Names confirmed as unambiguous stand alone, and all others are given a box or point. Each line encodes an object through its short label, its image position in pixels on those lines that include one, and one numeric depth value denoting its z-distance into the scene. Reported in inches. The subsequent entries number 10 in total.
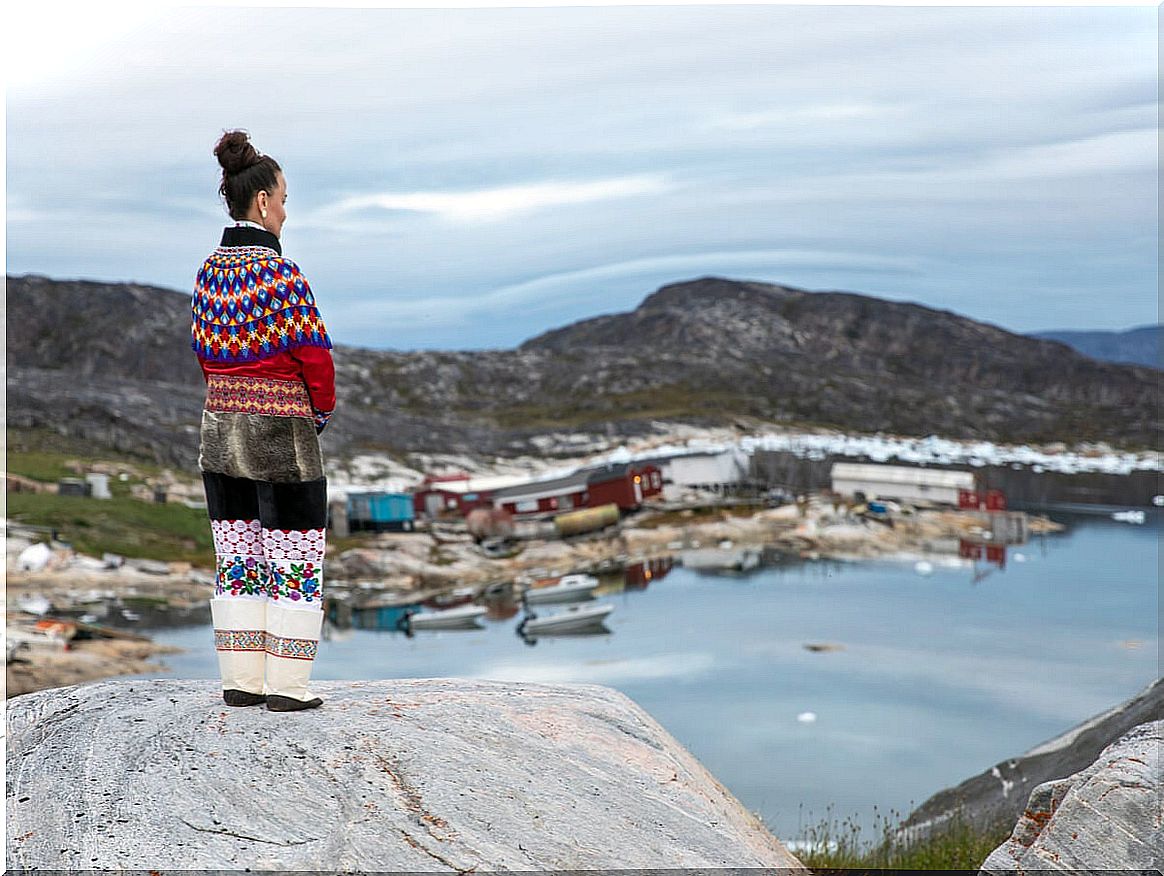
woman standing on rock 219.8
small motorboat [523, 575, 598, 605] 1477.6
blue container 1686.8
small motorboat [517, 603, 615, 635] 1344.7
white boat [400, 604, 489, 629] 1334.9
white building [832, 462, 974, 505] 2164.1
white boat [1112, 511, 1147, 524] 2151.8
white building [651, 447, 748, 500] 2158.0
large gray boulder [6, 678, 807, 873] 200.5
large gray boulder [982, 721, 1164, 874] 223.8
